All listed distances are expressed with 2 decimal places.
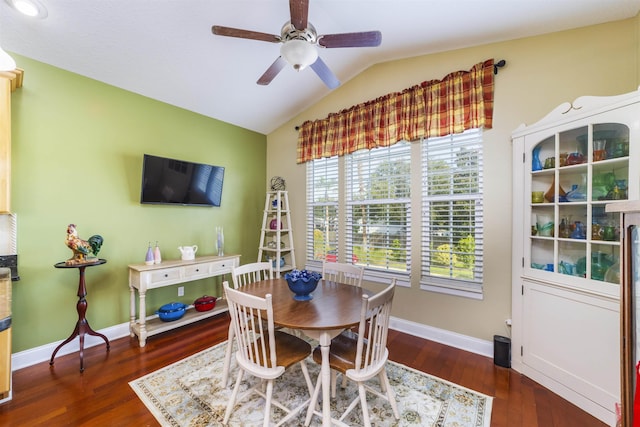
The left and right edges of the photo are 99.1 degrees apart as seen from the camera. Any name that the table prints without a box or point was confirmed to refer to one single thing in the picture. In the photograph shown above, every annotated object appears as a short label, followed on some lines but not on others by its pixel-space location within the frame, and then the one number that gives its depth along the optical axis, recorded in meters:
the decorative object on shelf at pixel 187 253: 3.26
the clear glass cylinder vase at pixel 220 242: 3.64
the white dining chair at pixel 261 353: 1.60
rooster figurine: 2.39
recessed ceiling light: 1.93
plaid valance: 2.61
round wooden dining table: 1.61
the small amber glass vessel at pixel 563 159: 2.12
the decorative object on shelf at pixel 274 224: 4.05
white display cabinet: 1.82
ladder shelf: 3.94
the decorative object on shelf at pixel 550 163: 2.18
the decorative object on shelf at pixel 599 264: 1.89
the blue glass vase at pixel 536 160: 2.26
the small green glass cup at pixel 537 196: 2.27
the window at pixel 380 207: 3.16
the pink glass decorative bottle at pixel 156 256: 3.07
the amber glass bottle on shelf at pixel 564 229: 2.12
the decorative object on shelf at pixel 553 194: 2.14
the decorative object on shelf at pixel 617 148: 1.79
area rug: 1.81
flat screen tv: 3.03
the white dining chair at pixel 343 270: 2.57
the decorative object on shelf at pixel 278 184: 4.20
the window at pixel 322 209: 3.77
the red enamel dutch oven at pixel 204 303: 3.37
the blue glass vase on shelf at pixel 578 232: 2.02
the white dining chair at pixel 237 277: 2.14
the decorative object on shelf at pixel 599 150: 1.91
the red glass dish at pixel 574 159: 2.04
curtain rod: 2.51
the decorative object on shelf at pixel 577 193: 2.02
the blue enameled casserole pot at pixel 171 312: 3.04
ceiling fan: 1.80
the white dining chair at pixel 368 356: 1.58
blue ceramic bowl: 2.04
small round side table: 2.43
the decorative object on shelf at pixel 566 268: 2.07
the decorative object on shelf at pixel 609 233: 1.85
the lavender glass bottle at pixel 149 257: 3.01
